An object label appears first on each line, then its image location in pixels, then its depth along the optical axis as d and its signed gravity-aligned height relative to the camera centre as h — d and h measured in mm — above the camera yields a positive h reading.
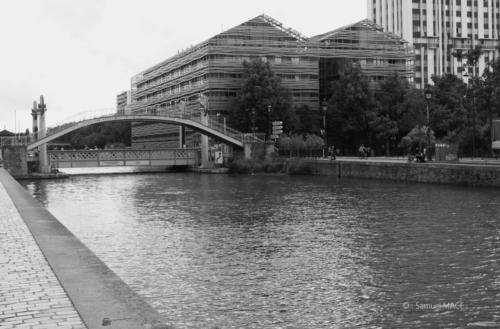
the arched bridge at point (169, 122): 70406 +3092
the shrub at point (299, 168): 65750 -1934
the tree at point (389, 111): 80000 +4932
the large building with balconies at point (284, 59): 96875 +14571
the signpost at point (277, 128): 70381 +2424
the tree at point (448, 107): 68475 +4901
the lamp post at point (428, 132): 45281 +1169
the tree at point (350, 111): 83312 +5034
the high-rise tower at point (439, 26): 148125 +28804
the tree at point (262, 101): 83062 +6398
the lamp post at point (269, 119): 77219 +3866
